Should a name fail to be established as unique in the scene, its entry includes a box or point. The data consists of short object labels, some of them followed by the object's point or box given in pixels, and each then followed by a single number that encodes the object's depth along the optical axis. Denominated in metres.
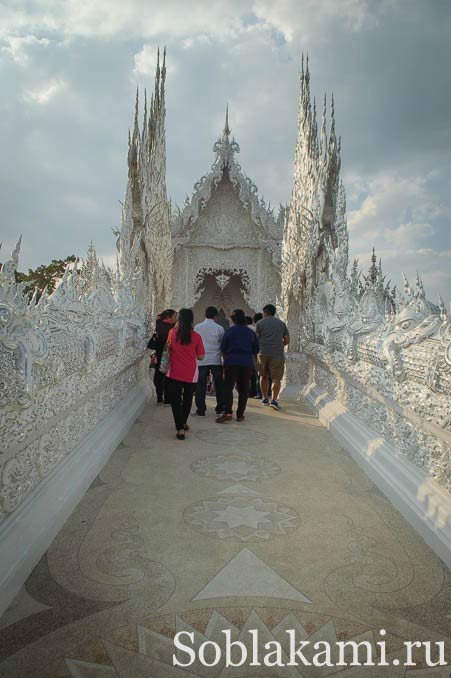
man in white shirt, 4.95
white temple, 1.79
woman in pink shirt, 3.82
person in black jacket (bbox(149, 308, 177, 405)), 5.45
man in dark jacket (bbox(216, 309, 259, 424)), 4.72
